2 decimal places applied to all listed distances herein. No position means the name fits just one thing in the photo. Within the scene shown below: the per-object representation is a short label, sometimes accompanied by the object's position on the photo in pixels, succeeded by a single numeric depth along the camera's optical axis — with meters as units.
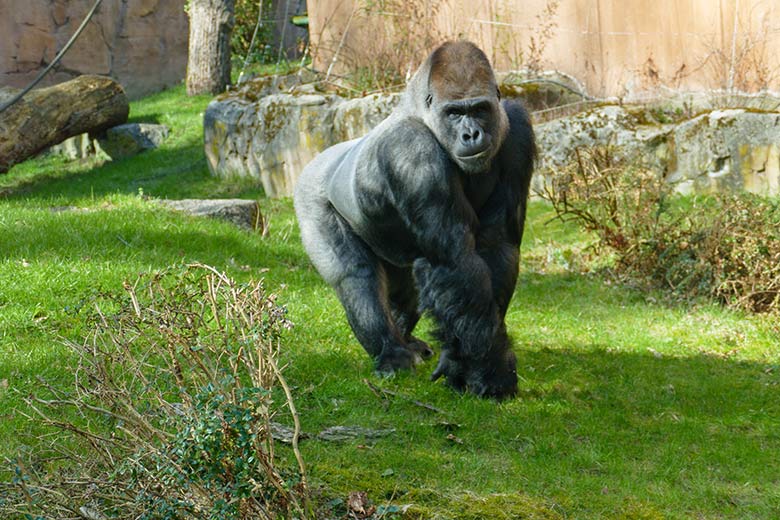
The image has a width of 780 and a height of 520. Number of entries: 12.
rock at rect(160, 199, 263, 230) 14.96
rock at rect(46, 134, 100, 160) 25.16
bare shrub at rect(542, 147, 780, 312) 11.79
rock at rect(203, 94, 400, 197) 18.37
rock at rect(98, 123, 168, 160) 24.73
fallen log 20.67
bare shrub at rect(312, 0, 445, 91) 20.42
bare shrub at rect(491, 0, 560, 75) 20.33
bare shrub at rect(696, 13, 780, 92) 17.33
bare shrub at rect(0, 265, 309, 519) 5.10
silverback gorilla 7.99
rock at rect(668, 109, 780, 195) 15.42
